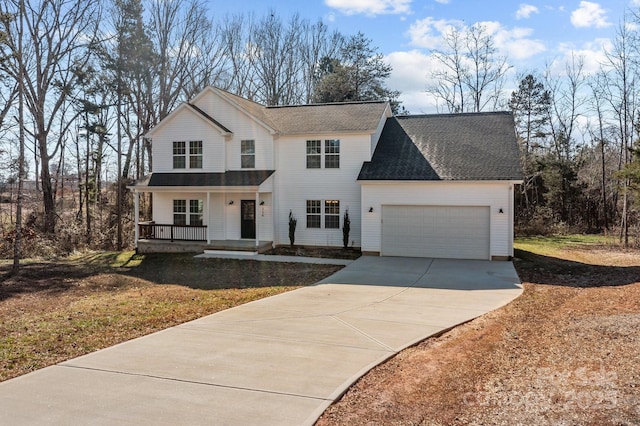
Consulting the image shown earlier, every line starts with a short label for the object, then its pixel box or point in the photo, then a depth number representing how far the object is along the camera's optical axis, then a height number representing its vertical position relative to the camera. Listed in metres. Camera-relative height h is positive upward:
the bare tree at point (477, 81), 34.25 +10.07
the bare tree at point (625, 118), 24.47 +5.85
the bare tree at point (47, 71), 24.59 +8.05
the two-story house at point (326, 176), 17.94 +1.58
